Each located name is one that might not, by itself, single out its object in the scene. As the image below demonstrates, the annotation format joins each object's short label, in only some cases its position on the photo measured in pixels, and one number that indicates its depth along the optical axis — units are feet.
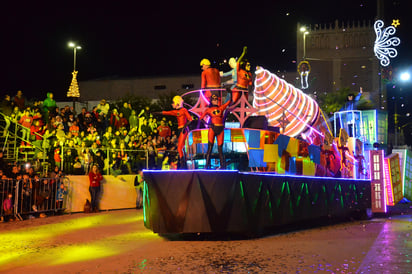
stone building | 234.17
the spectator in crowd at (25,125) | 60.54
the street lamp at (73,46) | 91.39
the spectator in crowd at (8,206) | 47.80
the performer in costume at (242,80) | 40.86
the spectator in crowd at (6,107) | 62.61
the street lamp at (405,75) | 75.78
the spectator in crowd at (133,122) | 76.54
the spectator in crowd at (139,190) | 64.55
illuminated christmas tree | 92.26
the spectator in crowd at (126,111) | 78.84
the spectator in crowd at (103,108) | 73.40
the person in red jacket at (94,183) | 59.36
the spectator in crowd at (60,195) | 56.03
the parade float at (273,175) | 33.99
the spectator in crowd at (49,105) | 67.88
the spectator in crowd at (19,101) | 65.36
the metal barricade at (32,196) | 48.16
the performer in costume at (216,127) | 35.83
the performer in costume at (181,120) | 37.68
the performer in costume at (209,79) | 40.06
